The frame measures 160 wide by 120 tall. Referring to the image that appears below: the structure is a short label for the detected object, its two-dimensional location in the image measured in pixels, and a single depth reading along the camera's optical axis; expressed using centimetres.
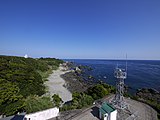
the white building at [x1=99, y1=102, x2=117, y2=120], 841
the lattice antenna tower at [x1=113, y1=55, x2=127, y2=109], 1064
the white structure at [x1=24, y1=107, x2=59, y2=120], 873
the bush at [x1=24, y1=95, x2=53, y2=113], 1353
